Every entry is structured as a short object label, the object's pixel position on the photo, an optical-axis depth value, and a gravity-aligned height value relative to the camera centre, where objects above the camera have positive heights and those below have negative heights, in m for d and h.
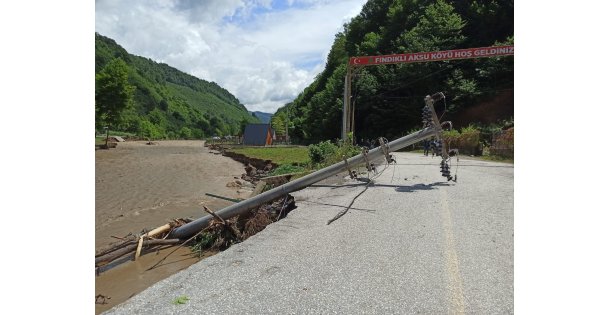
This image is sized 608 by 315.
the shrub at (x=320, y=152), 15.84 +0.02
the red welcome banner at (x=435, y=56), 20.08 +5.08
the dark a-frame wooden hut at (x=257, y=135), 62.19 +2.64
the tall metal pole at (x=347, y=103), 22.48 +2.76
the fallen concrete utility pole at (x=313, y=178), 8.45 -0.63
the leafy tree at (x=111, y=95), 46.21 +6.41
